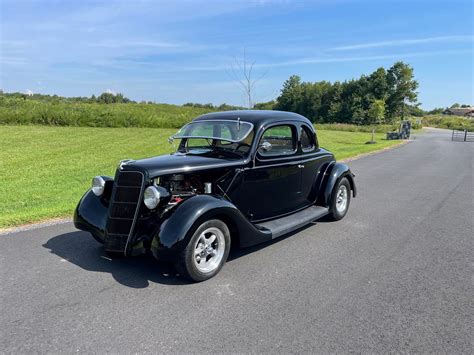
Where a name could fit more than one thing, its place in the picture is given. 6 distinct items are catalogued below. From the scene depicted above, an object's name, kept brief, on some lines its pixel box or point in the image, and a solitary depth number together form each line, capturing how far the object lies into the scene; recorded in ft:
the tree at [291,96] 331.36
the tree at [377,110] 124.16
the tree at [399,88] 257.96
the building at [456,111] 457.84
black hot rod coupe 13.35
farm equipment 116.26
